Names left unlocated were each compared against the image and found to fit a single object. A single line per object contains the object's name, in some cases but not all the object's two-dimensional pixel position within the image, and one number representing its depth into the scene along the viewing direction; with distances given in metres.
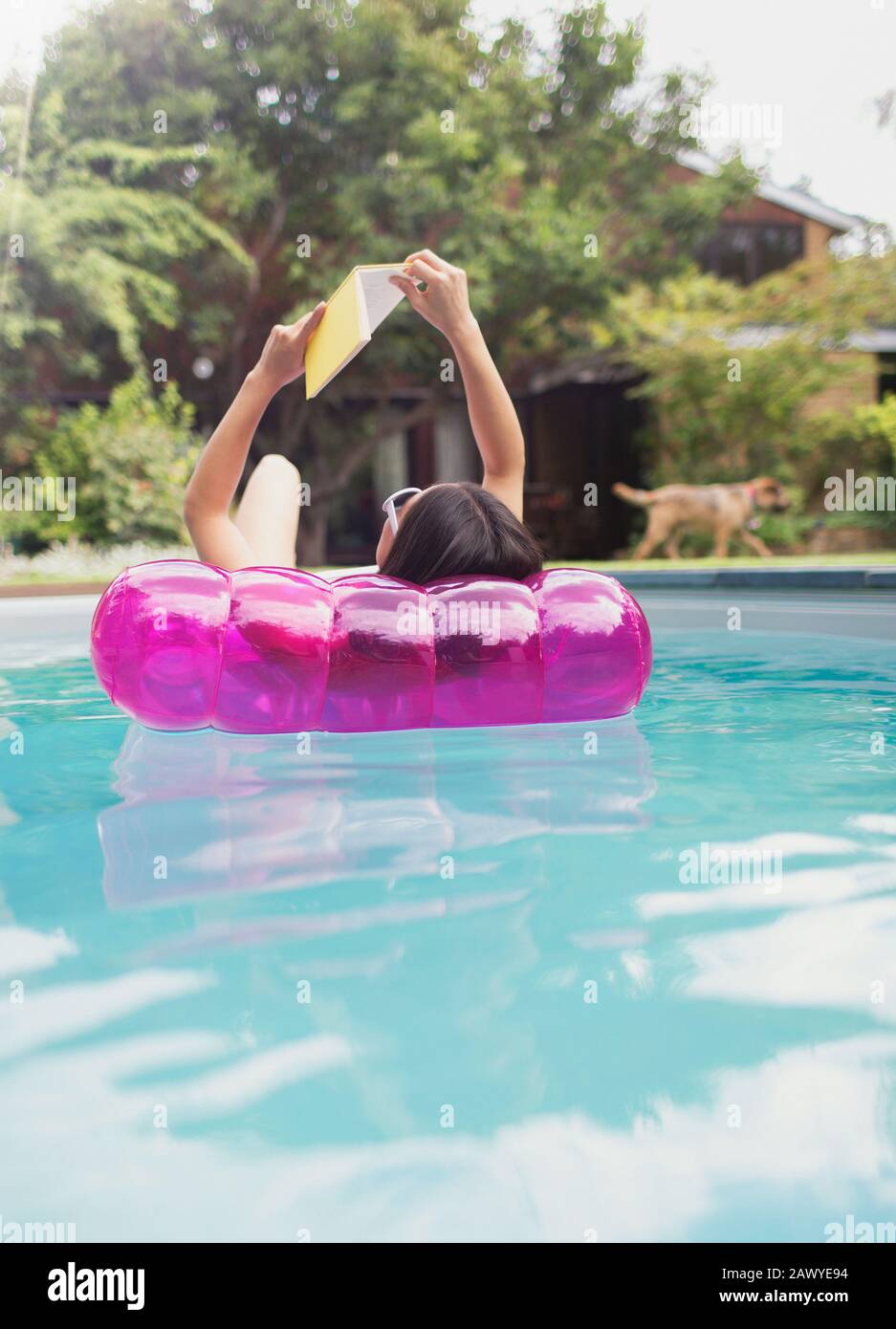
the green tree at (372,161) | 15.16
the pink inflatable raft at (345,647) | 3.30
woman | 3.49
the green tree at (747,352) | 16.08
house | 18.41
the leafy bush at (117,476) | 13.06
